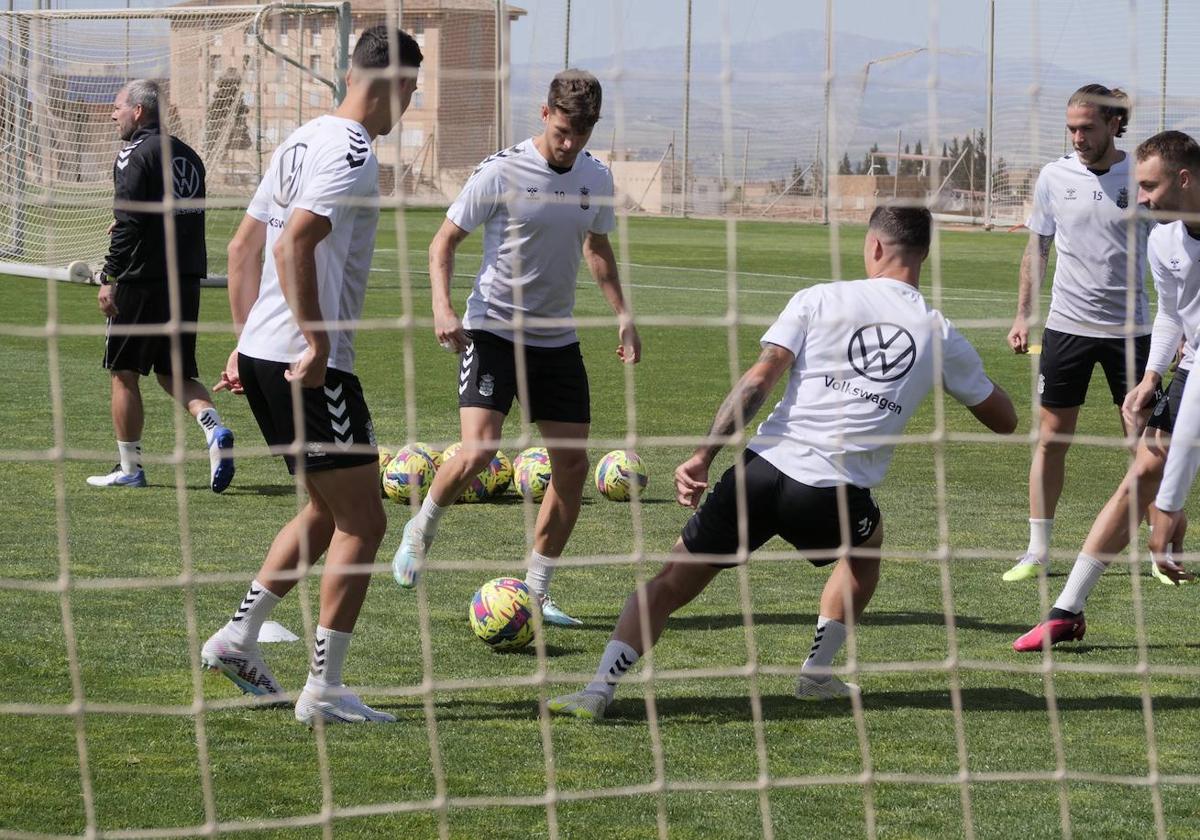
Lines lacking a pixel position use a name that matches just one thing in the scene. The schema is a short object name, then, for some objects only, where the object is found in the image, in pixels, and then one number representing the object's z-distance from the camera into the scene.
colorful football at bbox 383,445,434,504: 17.45
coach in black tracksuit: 17.94
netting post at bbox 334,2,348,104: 32.97
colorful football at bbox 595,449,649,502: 17.39
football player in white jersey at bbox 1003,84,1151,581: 14.56
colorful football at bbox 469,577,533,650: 11.91
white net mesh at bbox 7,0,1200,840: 8.80
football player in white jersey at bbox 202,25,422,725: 9.53
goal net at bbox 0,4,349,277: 38.19
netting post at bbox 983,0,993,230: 66.76
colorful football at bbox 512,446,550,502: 17.36
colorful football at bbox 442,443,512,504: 18.11
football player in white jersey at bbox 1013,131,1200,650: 11.72
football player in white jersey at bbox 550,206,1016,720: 10.27
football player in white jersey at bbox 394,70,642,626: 12.74
